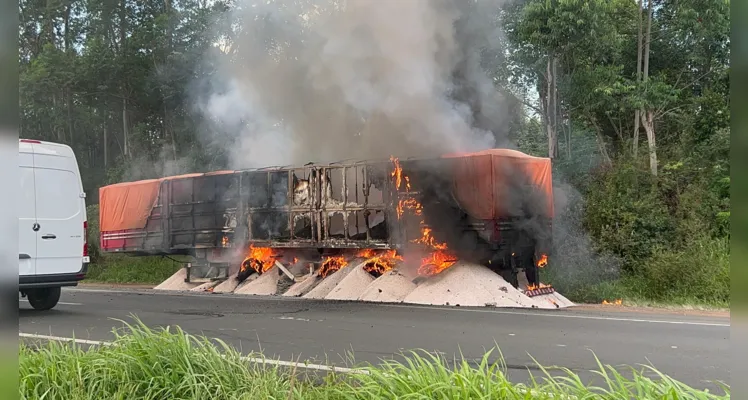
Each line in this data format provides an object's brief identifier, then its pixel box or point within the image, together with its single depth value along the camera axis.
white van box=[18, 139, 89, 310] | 7.68
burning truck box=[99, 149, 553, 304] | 10.67
